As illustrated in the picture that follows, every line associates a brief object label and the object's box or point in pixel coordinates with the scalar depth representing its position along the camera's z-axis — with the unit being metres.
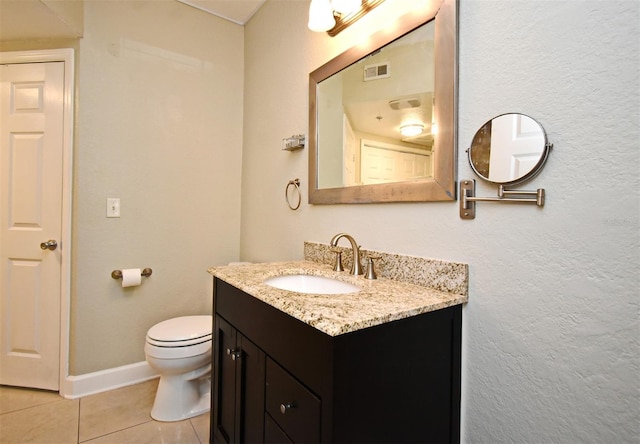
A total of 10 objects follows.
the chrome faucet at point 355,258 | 1.29
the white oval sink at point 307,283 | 1.30
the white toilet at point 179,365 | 1.63
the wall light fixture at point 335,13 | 1.35
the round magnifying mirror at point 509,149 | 0.80
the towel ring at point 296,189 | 1.78
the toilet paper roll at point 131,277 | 1.98
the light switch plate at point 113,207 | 1.97
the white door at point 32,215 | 1.91
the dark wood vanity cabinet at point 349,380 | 0.74
